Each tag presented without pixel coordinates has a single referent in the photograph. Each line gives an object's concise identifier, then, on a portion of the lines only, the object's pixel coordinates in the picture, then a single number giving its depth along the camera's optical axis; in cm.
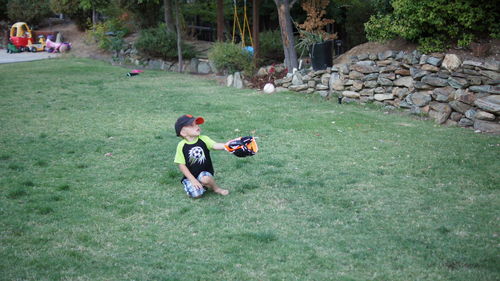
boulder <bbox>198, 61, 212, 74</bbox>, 1605
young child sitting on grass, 486
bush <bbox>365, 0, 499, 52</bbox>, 895
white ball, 1179
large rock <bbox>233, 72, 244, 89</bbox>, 1272
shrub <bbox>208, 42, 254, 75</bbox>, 1343
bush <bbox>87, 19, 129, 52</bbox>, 1862
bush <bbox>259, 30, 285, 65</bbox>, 1479
